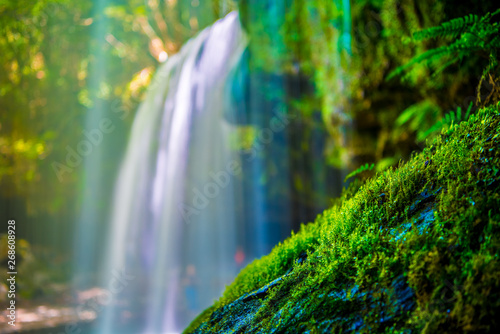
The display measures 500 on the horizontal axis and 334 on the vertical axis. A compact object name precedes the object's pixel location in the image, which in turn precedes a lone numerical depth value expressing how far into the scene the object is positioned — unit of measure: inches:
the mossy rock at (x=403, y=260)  43.2
